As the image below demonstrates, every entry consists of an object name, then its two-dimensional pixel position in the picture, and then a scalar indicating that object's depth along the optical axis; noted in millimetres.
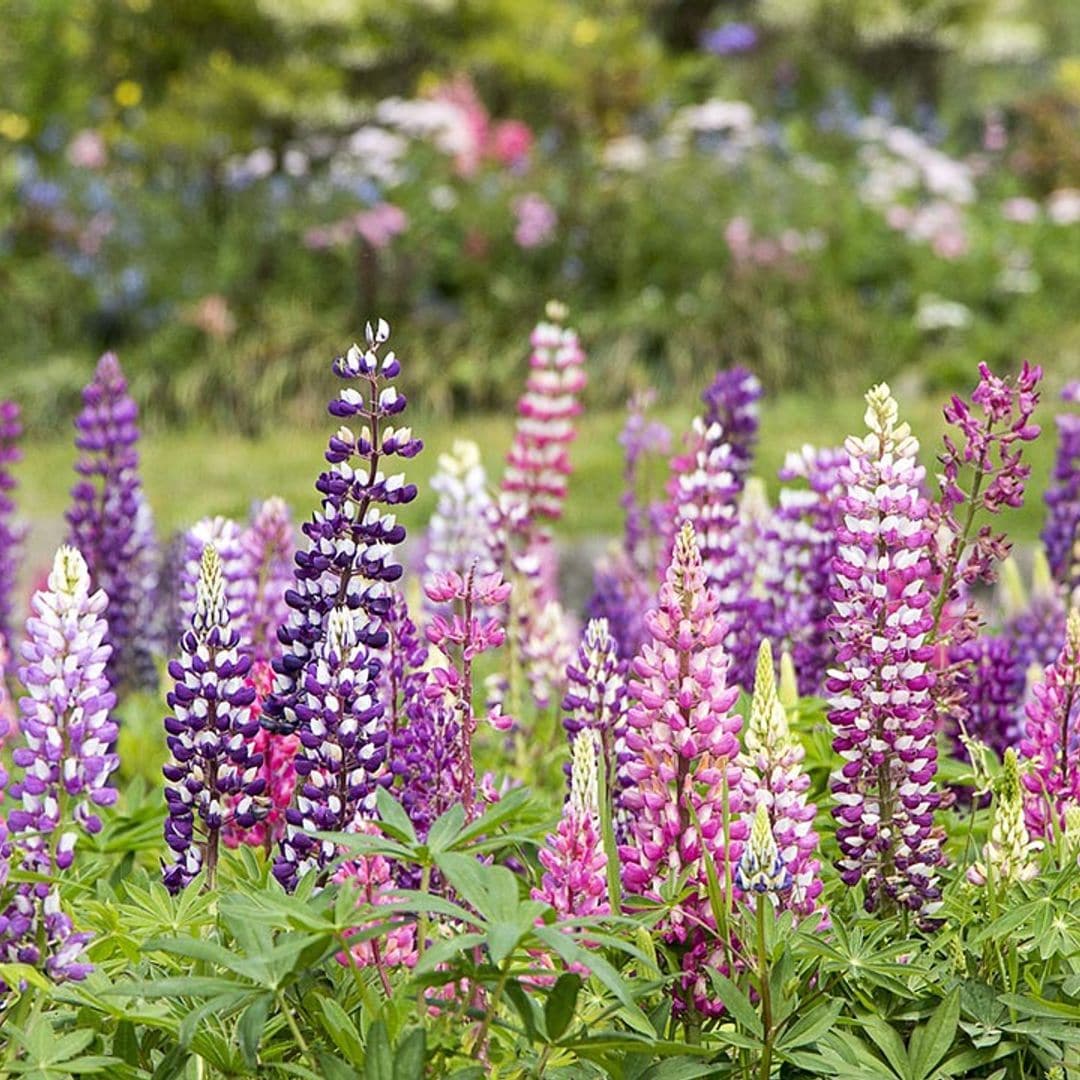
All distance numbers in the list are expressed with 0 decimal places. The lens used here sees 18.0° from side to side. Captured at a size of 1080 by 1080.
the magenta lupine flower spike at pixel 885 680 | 4662
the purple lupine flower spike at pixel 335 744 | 4401
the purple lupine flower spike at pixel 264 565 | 6783
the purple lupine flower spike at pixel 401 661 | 5039
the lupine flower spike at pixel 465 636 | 4526
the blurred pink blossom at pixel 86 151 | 24495
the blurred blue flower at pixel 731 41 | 30109
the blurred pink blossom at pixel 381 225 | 21548
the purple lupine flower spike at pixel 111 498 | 7637
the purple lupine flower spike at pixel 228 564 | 6417
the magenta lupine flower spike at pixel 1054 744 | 4874
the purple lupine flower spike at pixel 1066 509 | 7520
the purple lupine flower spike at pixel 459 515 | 7696
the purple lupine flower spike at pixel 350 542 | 4592
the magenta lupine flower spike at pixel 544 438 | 8128
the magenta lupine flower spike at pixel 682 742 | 4313
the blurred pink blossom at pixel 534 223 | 21754
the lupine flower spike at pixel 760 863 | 3980
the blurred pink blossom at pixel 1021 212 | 23879
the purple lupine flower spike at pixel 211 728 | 4508
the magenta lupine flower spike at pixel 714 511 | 6406
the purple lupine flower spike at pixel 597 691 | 5065
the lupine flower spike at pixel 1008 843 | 4348
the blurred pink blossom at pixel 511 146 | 23806
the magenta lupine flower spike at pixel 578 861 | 4086
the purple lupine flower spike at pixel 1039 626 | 7359
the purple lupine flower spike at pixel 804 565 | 6743
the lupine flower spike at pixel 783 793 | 4354
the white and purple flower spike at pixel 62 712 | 4416
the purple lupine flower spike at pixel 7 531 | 8084
